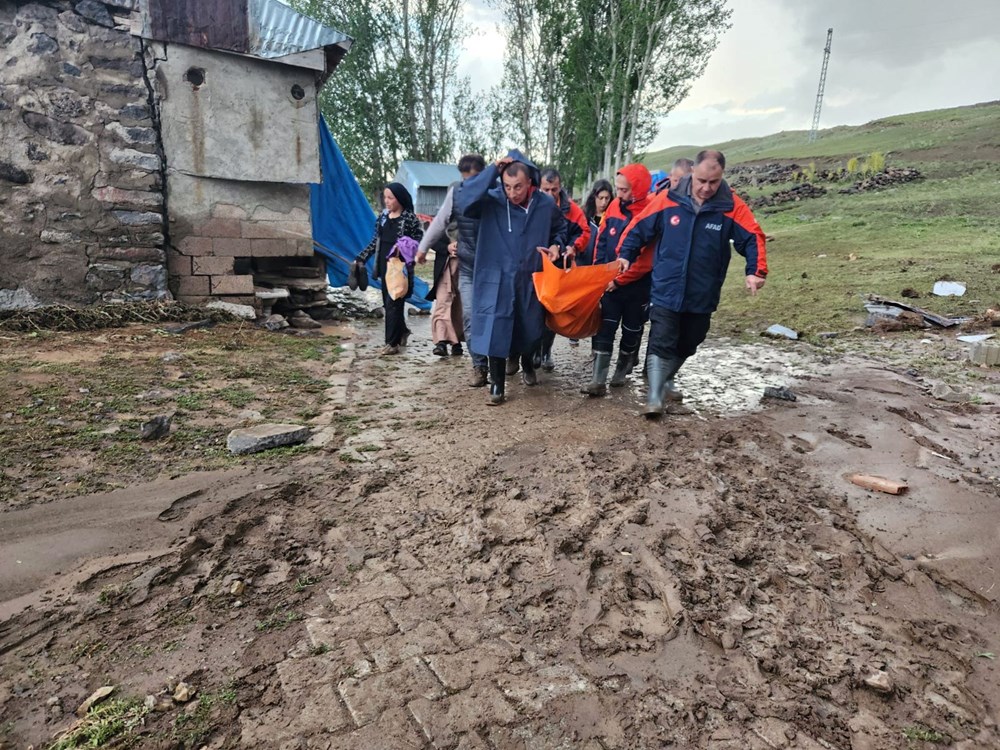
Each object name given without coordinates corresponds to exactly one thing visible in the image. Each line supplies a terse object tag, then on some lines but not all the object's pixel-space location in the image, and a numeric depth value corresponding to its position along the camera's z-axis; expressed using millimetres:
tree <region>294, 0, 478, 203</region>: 21625
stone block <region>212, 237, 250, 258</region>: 6512
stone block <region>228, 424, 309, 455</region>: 3211
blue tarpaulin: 8148
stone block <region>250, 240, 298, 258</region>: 6758
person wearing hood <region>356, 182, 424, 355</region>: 5828
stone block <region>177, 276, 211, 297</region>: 6418
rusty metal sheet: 5809
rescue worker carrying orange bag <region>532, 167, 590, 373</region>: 4777
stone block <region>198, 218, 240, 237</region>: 6418
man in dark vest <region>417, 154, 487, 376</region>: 4383
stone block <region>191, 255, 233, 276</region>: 6438
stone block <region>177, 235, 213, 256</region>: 6340
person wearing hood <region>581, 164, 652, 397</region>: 4395
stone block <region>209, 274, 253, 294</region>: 6547
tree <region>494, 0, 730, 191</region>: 18344
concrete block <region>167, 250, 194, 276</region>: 6309
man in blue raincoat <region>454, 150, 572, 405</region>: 4121
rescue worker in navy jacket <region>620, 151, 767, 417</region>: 3750
